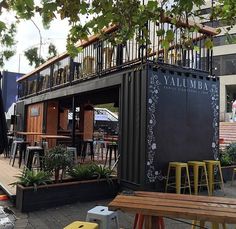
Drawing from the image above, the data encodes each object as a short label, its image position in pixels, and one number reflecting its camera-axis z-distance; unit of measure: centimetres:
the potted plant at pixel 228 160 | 643
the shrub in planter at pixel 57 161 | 458
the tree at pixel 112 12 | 289
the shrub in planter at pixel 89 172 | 491
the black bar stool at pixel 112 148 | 702
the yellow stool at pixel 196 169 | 497
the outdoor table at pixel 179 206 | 221
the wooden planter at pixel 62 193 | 415
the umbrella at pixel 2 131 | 198
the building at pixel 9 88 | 2050
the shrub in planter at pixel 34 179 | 430
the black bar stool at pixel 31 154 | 601
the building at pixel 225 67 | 2521
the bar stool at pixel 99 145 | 969
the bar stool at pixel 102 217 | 298
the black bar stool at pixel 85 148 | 820
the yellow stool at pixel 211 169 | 519
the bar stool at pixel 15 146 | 736
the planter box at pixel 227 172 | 637
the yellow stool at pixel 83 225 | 258
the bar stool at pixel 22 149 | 709
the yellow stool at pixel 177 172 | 471
